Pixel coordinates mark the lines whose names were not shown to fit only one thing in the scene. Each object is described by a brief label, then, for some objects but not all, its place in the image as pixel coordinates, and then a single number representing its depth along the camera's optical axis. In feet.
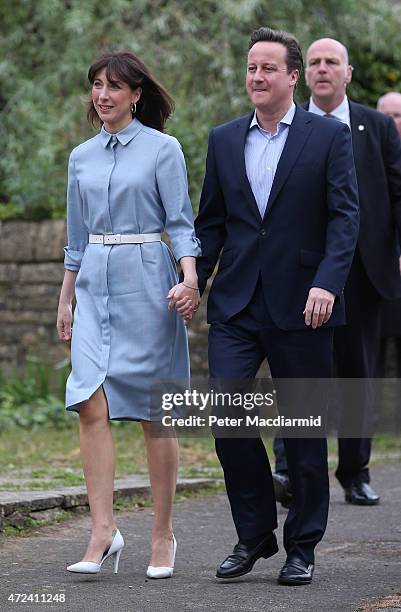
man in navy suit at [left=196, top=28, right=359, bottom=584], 34.22
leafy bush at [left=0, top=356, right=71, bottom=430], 71.51
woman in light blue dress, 34.24
